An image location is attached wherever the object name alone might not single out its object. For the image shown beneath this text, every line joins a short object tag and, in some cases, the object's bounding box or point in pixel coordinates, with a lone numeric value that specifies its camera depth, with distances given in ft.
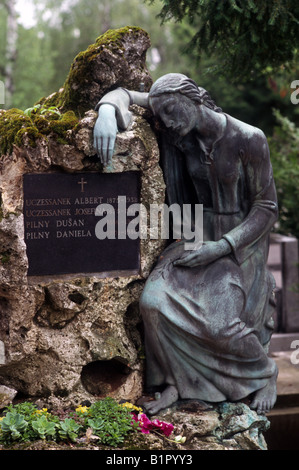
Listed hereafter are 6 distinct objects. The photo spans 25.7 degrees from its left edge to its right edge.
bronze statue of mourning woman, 14.33
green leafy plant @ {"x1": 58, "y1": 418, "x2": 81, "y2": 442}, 12.76
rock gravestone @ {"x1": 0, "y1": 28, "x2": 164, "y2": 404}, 14.28
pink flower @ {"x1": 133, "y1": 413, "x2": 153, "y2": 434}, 13.46
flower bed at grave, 12.73
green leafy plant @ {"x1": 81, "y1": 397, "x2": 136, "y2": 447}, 12.88
